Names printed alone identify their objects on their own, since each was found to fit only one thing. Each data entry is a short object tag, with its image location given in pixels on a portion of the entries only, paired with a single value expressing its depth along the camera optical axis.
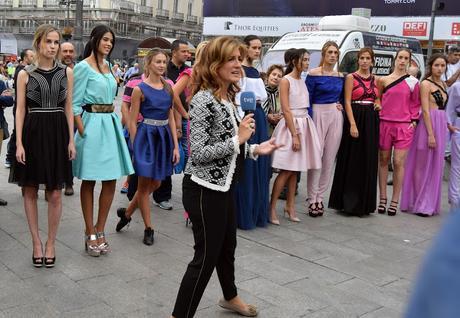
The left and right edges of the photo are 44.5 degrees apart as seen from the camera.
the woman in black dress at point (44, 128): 4.32
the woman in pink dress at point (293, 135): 6.00
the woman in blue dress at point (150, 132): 5.08
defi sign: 30.84
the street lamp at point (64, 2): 31.56
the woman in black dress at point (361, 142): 6.53
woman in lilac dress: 6.78
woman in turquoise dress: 4.60
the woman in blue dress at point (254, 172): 5.64
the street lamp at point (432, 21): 22.75
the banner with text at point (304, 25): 29.66
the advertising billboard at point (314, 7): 31.28
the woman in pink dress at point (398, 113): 6.71
